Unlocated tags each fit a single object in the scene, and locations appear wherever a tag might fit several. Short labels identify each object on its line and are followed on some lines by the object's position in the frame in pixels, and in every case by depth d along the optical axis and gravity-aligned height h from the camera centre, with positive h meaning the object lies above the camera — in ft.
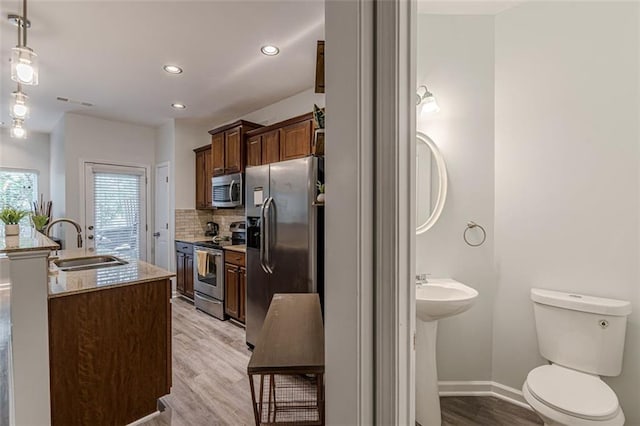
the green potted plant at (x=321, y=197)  5.57 +0.22
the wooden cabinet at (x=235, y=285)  10.32 -2.83
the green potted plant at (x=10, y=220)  5.42 -0.23
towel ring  6.60 -0.57
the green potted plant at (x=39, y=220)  7.09 -0.28
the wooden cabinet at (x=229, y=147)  12.01 +2.67
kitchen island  4.99 -2.56
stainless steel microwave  11.80 +0.77
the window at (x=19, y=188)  15.60 +1.13
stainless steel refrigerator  7.45 -0.70
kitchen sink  7.51 -1.49
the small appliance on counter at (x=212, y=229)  14.98 -1.08
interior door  14.85 -0.50
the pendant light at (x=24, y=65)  5.10 +2.58
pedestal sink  5.41 -2.98
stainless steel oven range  11.23 -2.94
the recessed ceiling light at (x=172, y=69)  8.95 +4.42
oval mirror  6.70 +0.60
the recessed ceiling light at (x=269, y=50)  7.84 +4.39
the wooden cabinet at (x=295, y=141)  9.62 +2.35
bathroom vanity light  6.51 +2.45
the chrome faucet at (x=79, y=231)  7.63 -0.62
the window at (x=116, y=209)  14.14 -0.02
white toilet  4.34 -2.75
